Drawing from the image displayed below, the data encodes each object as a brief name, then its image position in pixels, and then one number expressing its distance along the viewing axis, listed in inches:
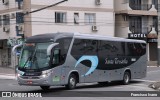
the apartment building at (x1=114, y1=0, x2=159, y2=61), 2364.7
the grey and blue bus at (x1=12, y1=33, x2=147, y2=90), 888.9
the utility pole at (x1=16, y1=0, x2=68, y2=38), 2041.1
